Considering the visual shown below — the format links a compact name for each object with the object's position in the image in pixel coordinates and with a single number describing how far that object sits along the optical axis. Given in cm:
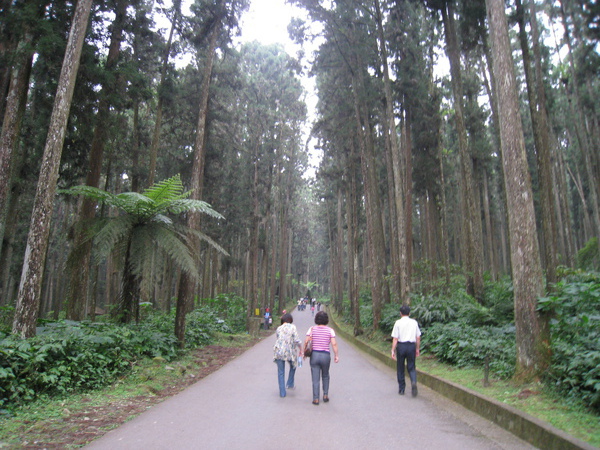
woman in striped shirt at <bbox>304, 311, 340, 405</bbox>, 661
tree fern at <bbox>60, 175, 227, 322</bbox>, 894
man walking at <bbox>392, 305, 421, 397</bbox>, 738
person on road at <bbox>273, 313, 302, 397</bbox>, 725
